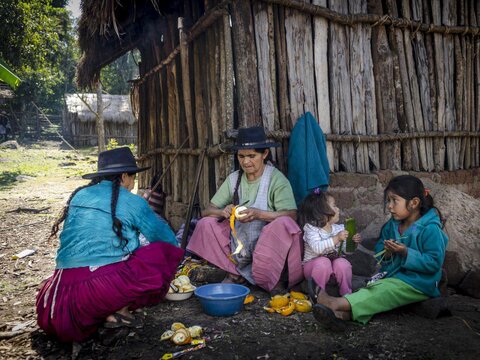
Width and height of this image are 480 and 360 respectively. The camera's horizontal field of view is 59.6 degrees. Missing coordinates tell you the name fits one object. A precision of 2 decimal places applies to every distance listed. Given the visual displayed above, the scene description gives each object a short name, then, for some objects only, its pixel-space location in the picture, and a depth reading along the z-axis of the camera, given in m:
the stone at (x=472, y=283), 3.46
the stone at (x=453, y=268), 3.57
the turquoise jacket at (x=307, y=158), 4.00
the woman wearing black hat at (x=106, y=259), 2.72
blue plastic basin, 3.04
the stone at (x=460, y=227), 3.59
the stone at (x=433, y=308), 2.96
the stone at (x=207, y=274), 3.83
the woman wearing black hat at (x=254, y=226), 3.50
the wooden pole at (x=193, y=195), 4.81
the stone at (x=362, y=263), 4.12
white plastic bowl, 3.46
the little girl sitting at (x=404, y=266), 2.85
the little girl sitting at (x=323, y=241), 3.27
